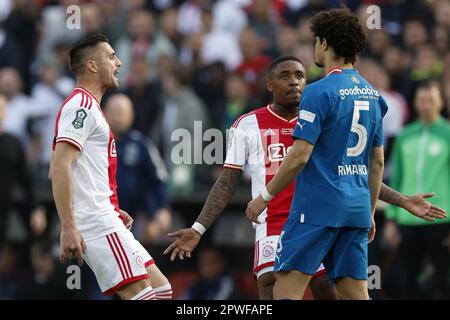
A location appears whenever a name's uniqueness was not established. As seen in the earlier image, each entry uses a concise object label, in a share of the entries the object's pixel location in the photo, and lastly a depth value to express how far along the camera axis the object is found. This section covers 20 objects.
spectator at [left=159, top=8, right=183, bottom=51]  16.55
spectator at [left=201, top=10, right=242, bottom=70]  16.00
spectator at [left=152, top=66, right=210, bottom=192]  14.44
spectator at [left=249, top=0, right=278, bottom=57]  16.14
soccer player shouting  7.71
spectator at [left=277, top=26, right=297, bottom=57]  15.24
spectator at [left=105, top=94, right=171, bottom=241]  12.86
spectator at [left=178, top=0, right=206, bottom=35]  16.80
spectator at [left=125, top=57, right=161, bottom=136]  14.84
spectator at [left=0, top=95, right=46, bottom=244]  14.07
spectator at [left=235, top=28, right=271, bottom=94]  15.32
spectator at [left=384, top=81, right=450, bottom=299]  12.75
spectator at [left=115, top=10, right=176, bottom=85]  16.03
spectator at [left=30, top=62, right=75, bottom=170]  15.23
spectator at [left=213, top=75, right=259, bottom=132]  14.45
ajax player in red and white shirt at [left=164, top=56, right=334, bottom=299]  8.51
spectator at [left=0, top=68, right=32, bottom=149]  15.44
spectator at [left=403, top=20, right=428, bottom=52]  14.73
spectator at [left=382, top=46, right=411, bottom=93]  14.42
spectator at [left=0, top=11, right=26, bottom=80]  16.48
